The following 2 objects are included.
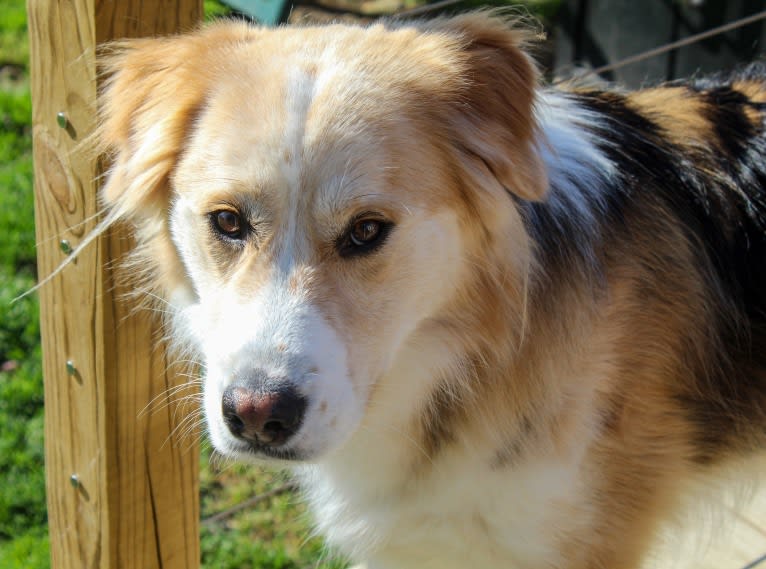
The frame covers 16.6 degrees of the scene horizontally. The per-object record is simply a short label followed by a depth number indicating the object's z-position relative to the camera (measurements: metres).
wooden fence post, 1.29
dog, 1.30
